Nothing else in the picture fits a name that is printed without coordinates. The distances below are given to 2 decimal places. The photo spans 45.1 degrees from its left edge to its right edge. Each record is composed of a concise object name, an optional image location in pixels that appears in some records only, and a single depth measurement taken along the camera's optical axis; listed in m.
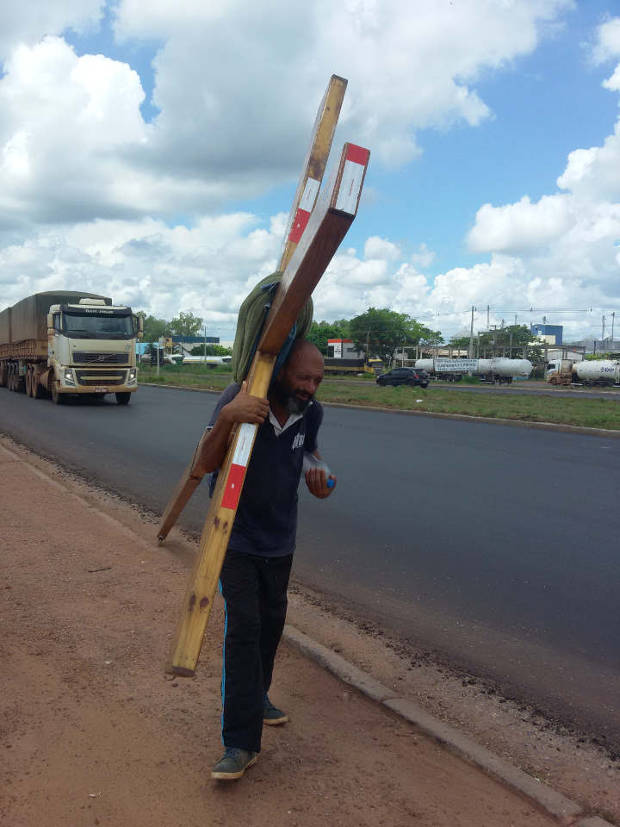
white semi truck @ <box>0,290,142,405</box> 21.88
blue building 145.00
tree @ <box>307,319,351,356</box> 112.44
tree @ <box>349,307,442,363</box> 102.19
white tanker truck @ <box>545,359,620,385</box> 57.00
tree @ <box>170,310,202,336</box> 162.50
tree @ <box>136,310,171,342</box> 156.19
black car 48.53
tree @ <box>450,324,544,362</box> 97.07
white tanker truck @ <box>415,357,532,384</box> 63.94
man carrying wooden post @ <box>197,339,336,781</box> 2.76
